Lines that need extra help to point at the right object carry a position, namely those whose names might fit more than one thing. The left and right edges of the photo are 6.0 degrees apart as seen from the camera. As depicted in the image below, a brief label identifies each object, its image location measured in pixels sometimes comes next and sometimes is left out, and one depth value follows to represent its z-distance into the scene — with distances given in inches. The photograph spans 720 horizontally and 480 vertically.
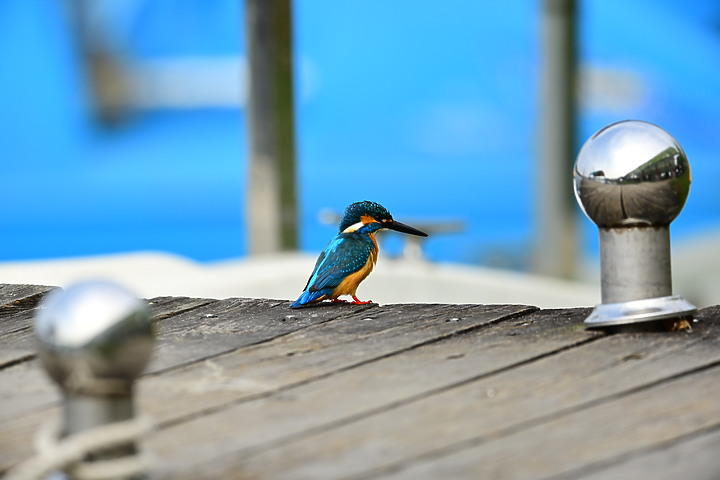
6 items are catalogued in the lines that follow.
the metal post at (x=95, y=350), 221.2
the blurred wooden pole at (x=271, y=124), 567.8
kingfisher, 246.0
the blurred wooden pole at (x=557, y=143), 627.1
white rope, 221.4
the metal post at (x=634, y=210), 237.8
